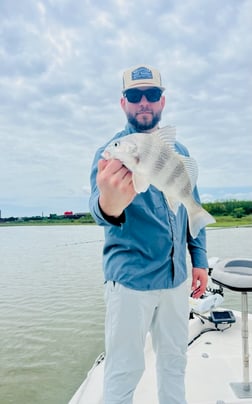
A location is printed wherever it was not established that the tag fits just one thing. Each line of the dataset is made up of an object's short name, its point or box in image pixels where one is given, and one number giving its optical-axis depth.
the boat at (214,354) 2.32
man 1.79
